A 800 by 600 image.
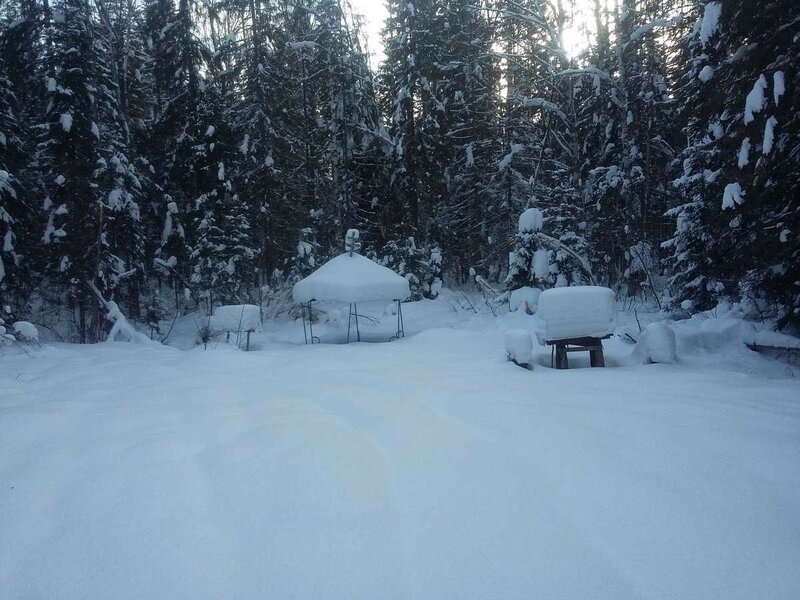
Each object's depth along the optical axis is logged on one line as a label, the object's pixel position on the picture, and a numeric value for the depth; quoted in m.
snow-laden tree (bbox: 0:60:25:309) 13.62
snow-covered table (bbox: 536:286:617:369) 6.87
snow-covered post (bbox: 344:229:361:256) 13.12
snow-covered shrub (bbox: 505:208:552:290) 12.42
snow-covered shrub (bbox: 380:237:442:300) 19.22
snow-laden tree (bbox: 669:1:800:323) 6.09
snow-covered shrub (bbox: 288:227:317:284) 18.41
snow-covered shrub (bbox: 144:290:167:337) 17.17
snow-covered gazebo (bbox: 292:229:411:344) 12.20
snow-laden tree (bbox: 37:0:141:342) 14.58
